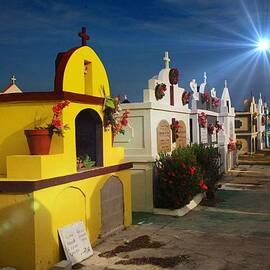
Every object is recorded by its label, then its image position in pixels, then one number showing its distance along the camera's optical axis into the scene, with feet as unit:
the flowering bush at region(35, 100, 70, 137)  22.74
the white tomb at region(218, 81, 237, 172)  71.54
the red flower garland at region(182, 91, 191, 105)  46.98
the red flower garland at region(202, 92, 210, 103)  62.02
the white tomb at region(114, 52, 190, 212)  37.63
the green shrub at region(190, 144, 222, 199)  43.34
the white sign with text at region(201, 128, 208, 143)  59.52
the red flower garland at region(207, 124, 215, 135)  62.34
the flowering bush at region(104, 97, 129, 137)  28.48
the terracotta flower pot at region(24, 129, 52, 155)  22.26
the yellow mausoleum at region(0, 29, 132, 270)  20.92
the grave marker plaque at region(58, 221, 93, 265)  22.67
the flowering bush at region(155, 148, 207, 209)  36.22
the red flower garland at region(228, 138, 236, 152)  74.79
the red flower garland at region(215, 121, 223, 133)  67.46
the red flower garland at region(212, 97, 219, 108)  68.02
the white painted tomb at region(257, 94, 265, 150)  127.05
